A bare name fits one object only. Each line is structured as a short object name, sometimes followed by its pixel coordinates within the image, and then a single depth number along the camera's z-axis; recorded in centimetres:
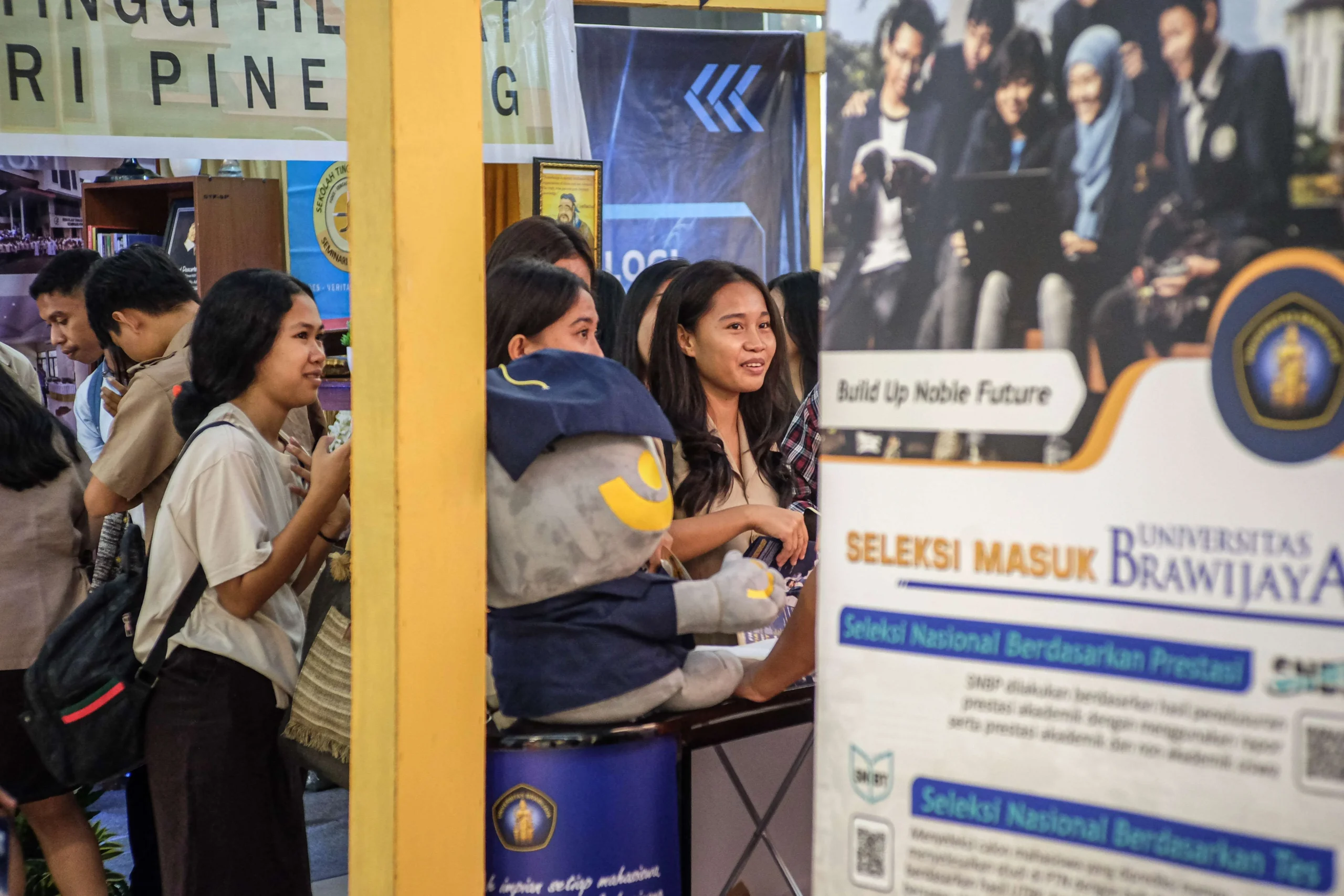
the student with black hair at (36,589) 311
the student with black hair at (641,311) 358
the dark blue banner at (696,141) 565
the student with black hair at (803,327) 399
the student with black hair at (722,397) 296
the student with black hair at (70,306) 457
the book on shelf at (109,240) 607
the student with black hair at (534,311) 253
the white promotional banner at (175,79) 368
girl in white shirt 251
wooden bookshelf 564
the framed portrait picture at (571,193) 505
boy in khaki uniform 309
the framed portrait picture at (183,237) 585
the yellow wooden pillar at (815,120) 579
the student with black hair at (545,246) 377
